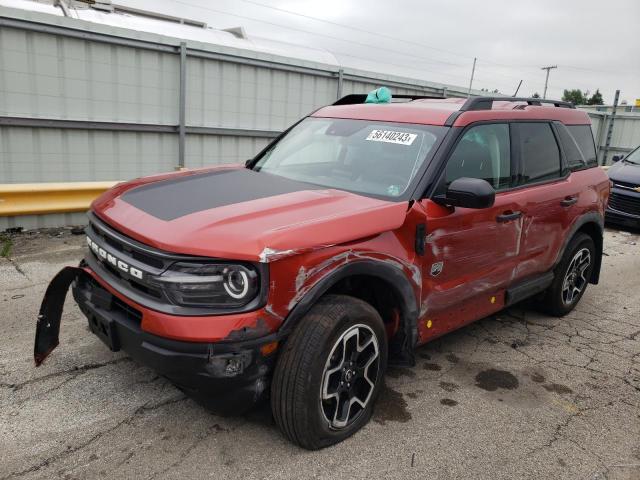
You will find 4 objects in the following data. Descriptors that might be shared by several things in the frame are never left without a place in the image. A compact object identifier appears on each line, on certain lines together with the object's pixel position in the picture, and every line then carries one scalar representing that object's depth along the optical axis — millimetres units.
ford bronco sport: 2455
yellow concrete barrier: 6180
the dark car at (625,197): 9133
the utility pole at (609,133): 15930
